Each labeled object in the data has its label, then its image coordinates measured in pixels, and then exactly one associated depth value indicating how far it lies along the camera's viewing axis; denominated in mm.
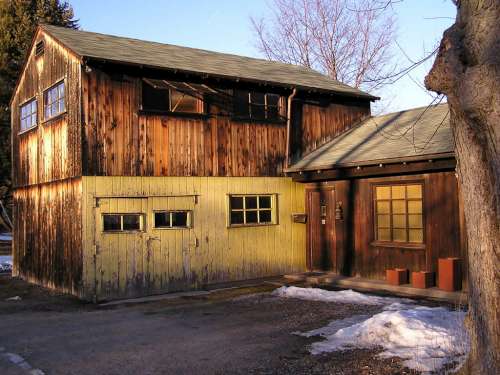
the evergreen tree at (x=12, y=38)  27766
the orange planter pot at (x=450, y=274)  11641
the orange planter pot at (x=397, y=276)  12728
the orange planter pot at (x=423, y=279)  12161
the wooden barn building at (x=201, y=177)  12453
